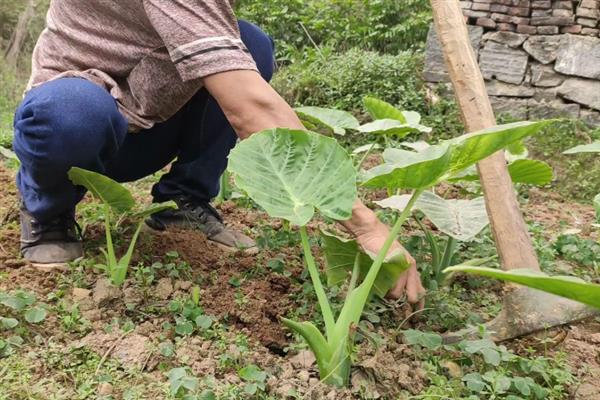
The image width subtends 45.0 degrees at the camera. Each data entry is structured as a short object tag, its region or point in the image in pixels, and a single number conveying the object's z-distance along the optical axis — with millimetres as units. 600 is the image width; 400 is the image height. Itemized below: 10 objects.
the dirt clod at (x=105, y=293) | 1722
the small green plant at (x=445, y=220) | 1759
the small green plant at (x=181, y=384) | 1325
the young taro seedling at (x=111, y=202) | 1717
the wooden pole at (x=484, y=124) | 1584
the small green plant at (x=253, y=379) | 1340
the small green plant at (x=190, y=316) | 1587
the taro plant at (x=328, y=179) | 1299
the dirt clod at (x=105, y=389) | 1365
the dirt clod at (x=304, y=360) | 1471
